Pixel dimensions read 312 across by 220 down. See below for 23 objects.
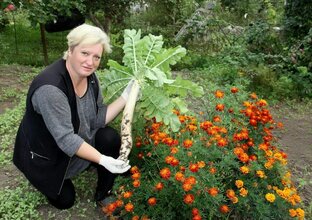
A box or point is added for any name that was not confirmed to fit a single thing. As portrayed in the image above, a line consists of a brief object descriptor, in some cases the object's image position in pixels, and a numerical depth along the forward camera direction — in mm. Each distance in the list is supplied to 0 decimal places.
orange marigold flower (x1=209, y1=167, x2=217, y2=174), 2604
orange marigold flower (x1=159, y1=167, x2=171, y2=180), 2473
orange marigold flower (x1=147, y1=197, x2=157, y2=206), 2516
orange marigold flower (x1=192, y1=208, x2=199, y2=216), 2424
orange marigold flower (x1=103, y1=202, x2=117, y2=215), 2600
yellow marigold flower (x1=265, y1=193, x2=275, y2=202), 2545
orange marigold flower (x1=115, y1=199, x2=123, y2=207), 2625
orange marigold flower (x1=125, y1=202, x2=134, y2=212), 2547
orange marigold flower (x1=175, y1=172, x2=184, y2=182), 2432
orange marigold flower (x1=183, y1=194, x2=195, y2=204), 2377
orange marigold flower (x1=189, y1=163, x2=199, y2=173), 2486
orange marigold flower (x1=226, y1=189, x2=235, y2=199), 2516
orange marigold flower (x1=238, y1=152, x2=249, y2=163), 2691
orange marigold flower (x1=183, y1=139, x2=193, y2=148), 2664
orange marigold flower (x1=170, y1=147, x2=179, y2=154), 2669
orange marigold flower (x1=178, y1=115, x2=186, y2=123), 3256
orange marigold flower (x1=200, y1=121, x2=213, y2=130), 2898
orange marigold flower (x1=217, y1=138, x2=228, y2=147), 2789
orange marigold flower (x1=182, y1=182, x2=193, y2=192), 2366
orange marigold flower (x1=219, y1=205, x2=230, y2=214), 2520
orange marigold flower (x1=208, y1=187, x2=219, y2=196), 2412
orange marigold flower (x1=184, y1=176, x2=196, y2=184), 2400
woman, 2707
